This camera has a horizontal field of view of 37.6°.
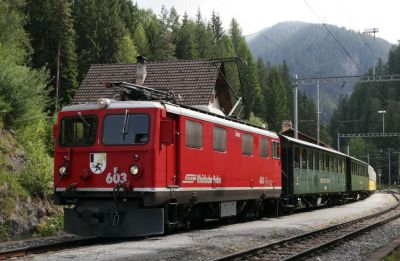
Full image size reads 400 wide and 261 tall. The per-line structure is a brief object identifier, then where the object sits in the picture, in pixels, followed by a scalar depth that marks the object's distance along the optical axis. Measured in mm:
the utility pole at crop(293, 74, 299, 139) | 33625
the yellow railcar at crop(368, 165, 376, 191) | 50969
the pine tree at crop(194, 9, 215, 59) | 90925
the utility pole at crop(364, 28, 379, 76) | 44012
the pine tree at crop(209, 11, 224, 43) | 115062
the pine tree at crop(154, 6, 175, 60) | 74500
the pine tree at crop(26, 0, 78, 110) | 49312
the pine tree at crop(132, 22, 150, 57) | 76125
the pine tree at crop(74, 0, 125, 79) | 59125
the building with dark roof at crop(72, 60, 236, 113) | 31328
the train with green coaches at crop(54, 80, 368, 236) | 12203
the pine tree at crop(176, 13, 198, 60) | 82812
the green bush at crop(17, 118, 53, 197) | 18953
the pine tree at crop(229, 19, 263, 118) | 95000
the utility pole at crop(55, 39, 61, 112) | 46625
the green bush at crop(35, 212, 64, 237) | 16878
